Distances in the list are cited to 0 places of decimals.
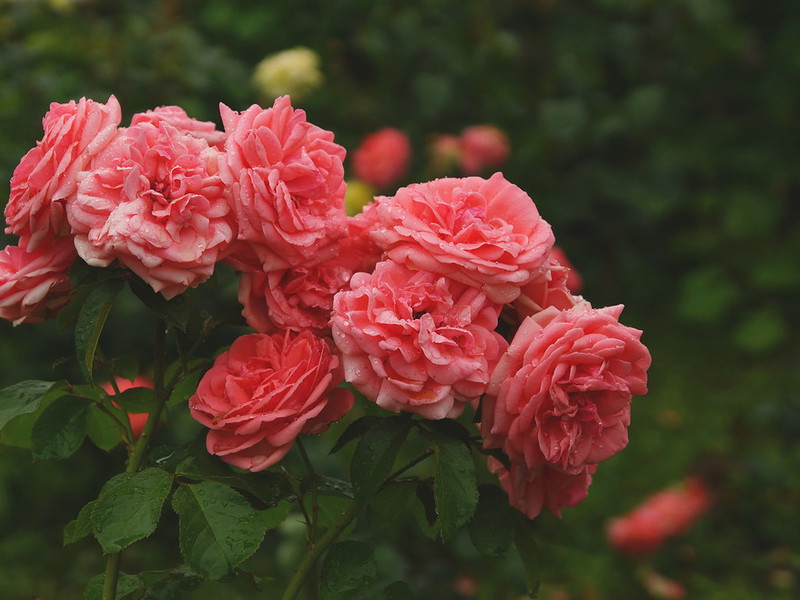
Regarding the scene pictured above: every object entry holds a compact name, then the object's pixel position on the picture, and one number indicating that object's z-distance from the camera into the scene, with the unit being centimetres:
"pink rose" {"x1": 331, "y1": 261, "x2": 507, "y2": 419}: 84
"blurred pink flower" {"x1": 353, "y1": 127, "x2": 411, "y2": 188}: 323
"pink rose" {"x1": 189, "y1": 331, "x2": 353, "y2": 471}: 86
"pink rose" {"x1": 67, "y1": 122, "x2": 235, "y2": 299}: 84
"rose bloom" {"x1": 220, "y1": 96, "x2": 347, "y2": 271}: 86
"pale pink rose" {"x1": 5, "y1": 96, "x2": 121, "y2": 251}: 85
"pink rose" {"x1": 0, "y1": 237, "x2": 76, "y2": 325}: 87
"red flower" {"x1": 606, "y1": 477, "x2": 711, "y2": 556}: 176
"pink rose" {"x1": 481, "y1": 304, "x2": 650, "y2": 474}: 84
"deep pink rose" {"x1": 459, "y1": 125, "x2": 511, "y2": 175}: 329
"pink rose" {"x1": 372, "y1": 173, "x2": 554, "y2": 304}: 85
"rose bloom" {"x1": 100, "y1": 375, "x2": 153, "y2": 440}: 114
